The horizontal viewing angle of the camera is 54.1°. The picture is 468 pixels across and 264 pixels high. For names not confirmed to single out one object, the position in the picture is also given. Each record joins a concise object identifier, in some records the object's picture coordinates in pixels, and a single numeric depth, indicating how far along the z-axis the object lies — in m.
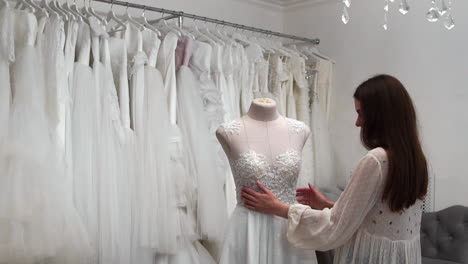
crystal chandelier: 1.63
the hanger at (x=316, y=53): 3.76
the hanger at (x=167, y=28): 2.60
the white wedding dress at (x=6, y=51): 1.89
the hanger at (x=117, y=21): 2.42
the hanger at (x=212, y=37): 2.88
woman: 1.44
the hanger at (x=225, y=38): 2.95
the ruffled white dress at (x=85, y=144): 2.04
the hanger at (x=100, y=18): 2.30
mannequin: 1.92
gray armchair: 2.82
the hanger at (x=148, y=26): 2.53
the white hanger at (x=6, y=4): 1.97
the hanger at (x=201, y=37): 2.82
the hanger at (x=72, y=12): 2.21
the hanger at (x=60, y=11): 2.18
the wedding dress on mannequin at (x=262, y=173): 1.84
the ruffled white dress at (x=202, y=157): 2.41
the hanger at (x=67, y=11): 2.19
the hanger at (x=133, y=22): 2.49
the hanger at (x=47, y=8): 2.16
